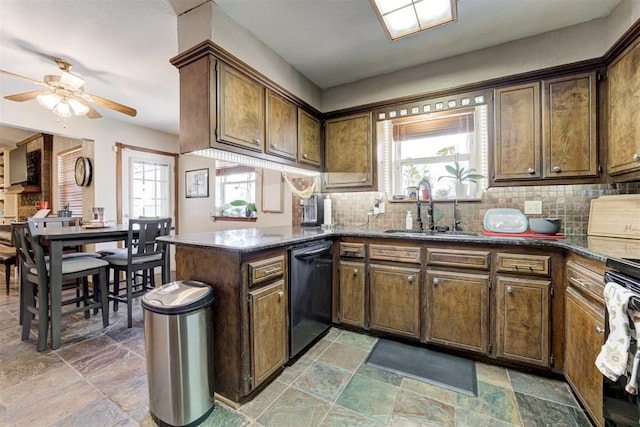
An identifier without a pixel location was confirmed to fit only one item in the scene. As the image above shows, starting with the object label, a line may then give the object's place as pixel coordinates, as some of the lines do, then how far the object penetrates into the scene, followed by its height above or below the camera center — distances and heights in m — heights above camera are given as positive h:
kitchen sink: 2.22 -0.20
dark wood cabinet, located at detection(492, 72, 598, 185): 2.02 +0.62
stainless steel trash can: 1.36 -0.74
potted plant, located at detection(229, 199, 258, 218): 3.86 +0.09
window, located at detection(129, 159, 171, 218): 4.48 +0.45
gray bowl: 2.04 -0.13
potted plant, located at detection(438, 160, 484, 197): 2.57 +0.33
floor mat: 1.77 -1.14
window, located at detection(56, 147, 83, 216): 4.39 +0.54
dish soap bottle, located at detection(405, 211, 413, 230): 2.73 -0.12
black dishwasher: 1.94 -0.65
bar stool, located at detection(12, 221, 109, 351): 2.19 -0.54
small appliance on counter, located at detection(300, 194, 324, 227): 3.06 +0.00
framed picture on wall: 4.66 +0.55
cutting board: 1.76 -0.06
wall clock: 4.00 +0.66
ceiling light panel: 1.66 +1.28
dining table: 2.19 -0.39
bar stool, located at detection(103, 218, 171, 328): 2.67 -0.44
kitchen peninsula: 1.57 -0.57
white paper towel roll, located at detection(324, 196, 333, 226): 2.96 -0.02
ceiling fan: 2.46 +1.15
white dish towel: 1.03 -0.51
